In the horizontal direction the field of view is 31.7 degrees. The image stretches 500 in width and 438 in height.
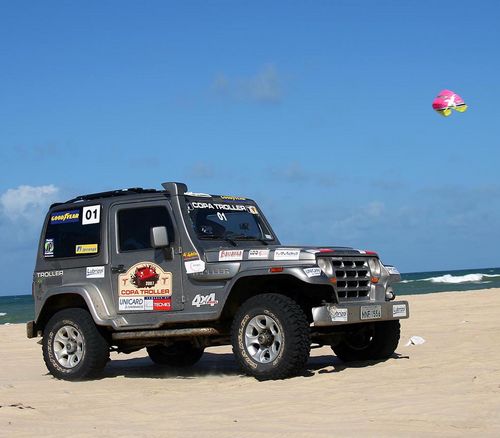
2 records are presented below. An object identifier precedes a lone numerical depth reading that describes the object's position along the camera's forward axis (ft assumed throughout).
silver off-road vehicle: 28.71
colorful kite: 66.28
